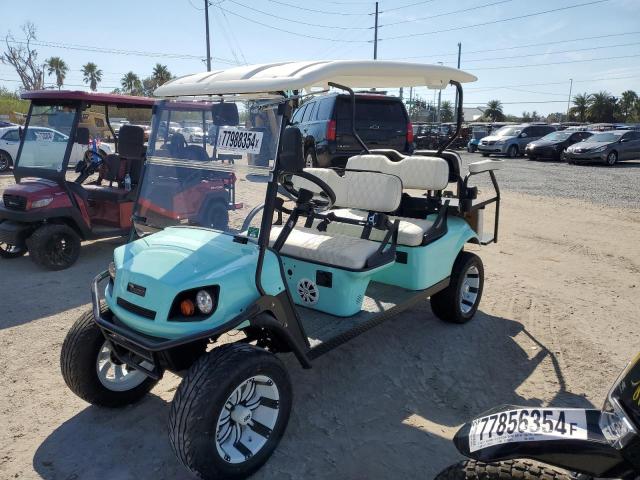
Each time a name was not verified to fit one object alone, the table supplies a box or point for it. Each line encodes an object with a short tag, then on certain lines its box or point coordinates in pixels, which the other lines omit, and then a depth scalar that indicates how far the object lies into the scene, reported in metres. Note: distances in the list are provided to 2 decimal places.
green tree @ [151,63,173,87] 61.86
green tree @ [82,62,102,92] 63.25
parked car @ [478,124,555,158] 21.80
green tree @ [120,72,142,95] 65.53
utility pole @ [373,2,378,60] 38.28
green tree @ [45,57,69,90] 58.75
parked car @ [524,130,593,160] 20.02
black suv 9.02
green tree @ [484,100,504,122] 61.81
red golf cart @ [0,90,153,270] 5.78
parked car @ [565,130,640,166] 17.84
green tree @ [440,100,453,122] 45.12
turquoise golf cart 2.41
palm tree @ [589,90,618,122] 56.06
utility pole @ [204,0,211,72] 29.12
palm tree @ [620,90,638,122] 58.06
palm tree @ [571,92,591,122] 58.06
